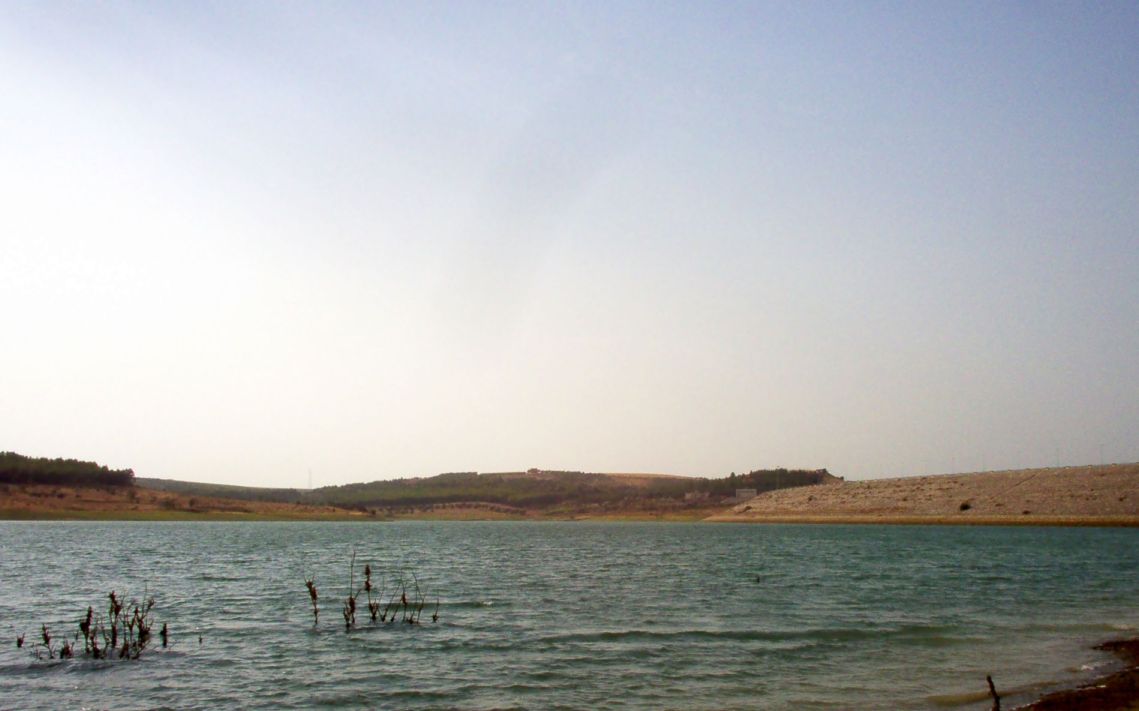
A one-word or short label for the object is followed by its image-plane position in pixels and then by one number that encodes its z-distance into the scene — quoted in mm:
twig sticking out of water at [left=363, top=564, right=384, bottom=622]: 28444
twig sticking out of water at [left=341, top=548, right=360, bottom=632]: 27891
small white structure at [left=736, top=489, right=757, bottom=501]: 189000
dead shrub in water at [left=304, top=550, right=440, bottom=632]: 28086
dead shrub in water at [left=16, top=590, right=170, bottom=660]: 22500
